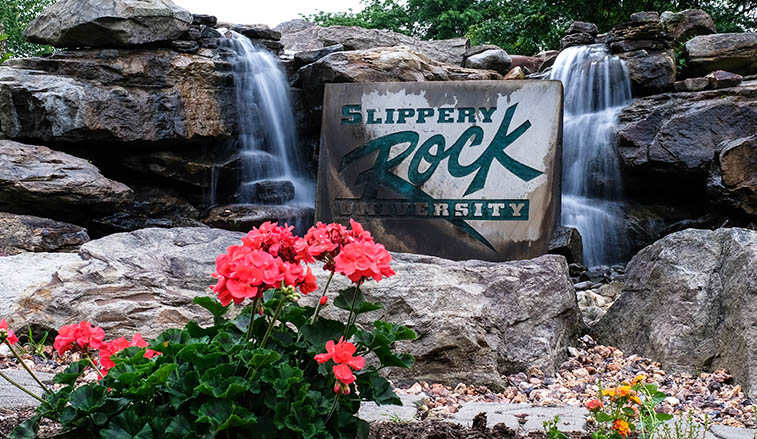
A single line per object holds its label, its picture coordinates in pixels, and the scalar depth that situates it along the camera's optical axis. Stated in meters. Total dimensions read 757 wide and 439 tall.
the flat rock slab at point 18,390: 2.65
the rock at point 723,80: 9.61
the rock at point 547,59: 12.30
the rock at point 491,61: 13.06
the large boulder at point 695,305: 3.75
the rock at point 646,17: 10.97
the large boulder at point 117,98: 8.73
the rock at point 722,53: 10.93
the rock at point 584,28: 12.13
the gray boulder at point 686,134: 8.55
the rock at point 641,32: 10.77
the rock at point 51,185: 7.57
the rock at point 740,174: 7.13
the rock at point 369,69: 9.60
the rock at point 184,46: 9.68
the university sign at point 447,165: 5.45
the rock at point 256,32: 11.10
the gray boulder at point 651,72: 10.26
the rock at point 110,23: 9.21
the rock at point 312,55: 10.51
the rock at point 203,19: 10.33
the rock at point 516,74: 11.73
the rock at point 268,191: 9.87
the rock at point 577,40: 11.93
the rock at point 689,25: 12.64
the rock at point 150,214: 8.57
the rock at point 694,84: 9.72
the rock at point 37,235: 6.73
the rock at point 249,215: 9.08
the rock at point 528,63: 13.45
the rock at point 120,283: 4.07
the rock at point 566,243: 6.88
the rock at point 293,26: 16.63
